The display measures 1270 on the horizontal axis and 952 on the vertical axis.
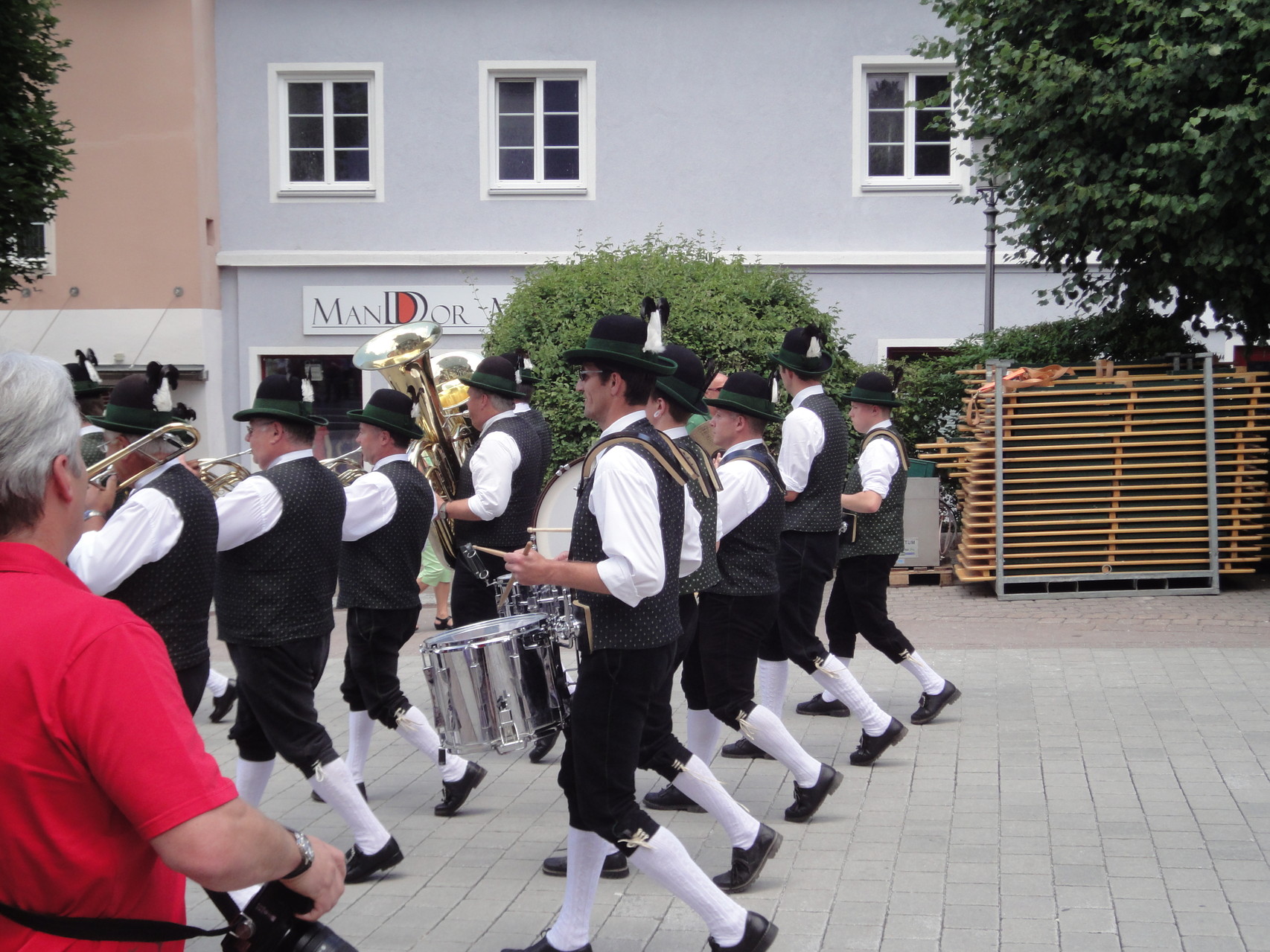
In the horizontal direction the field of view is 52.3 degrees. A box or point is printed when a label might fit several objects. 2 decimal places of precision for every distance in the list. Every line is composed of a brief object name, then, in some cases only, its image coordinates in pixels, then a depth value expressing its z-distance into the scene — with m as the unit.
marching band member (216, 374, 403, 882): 4.76
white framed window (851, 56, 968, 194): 16.33
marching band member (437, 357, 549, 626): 6.61
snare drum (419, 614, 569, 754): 5.13
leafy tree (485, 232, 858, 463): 11.62
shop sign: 16.55
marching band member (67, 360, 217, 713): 4.09
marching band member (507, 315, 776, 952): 3.84
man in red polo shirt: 1.84
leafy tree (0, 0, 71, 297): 10.70
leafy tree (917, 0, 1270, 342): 10.20
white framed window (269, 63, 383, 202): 16.62
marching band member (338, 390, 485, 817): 5.62
